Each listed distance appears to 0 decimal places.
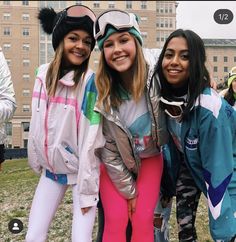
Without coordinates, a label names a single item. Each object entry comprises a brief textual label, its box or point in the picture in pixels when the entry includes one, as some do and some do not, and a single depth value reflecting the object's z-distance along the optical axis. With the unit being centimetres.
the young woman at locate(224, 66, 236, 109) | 318
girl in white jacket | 205
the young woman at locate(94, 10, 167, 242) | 204
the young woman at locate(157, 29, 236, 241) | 187
